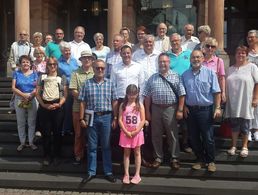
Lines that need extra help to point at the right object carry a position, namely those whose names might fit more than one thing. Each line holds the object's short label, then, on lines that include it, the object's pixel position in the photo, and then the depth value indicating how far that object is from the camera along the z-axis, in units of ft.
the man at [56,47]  18.01
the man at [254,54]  15.47
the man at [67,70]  15.60
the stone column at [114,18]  28.67
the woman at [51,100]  14.93
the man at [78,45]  17.35
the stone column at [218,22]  28.12
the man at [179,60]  15.02
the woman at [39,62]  16.59
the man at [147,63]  14.82
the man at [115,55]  15.55
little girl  13.87
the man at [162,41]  17.32
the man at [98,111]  14.12
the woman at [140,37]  16.52
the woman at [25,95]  15.69
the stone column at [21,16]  30.05
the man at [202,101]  13.89
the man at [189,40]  16.83
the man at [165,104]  14.05
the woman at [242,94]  14.56
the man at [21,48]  20.76
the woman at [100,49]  16.71
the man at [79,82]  14.76
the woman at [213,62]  14.69
